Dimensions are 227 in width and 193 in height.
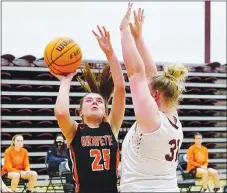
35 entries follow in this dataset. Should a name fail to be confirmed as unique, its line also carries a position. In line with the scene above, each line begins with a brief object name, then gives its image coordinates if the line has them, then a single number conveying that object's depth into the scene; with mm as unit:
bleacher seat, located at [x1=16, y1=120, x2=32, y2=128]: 12611
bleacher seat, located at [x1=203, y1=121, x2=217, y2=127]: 14430
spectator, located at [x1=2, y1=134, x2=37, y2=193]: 8312
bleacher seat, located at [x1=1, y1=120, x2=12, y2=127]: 12422
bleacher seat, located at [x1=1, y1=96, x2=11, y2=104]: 12462
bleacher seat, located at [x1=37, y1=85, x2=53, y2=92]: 12875
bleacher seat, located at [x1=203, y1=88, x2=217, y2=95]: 14383
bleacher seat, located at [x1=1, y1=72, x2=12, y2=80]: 12435
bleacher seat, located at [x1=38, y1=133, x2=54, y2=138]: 12742
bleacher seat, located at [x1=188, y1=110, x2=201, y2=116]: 14383
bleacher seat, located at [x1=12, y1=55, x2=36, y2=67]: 12500
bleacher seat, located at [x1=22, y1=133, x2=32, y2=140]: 12547
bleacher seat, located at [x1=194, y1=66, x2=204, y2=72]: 14258
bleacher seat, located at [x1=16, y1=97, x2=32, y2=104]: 12695
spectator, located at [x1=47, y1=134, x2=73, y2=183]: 9094
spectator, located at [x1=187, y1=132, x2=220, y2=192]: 9367
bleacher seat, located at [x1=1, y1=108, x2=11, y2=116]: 12509
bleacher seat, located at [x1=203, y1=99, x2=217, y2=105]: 14501
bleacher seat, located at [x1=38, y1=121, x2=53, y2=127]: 12871
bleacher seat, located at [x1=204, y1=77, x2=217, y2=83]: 14336
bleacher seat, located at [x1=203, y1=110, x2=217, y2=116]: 14498
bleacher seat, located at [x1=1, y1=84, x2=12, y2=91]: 12508
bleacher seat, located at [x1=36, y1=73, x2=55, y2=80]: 12825
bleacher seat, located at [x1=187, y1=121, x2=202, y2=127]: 14258
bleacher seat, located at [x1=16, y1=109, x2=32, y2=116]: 12688
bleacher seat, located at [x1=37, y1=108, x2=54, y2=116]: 12898
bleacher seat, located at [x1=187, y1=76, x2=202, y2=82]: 14219
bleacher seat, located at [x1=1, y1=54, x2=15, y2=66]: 12242
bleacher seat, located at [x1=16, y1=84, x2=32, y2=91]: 12648
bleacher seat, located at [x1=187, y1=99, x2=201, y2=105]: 14406
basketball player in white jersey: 2637
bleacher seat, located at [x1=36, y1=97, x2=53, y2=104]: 12843
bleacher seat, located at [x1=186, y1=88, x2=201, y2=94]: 14258
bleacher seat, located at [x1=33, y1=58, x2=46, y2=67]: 12738
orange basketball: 3568
